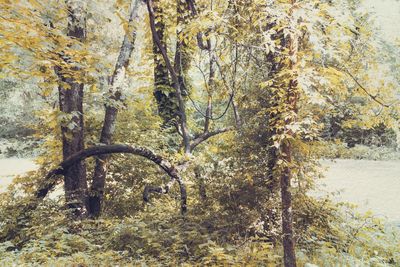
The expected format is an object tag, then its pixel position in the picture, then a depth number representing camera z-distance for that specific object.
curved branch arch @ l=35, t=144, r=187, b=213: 6.70
